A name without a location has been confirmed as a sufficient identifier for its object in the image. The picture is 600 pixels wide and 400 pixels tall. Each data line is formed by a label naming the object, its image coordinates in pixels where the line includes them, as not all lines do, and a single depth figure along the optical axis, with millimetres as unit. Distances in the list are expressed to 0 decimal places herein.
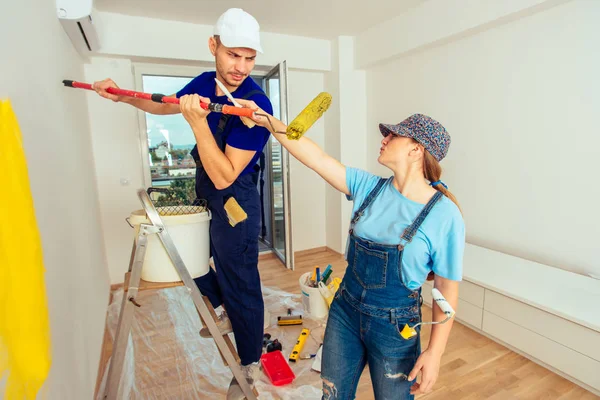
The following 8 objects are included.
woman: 958
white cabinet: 1621
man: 1177
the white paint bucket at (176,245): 1172
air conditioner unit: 1644
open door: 2984
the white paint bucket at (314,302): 2345
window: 3072
